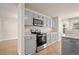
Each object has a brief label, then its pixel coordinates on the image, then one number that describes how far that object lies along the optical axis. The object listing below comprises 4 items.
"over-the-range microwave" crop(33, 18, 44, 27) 2.16
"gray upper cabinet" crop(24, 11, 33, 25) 1.89
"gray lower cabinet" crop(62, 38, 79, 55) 1.03
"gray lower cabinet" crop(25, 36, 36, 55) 1.64
